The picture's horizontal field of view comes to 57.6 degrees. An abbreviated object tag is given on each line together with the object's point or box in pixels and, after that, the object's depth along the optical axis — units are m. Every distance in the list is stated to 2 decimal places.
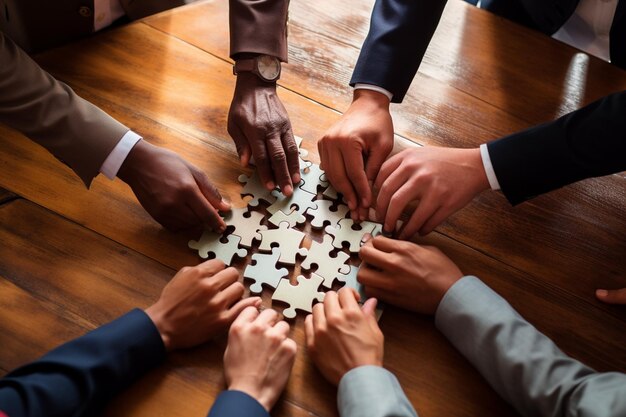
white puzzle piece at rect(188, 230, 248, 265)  1.43
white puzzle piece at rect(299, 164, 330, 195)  1.57
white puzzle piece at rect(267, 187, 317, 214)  1.53
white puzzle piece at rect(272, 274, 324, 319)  1.37
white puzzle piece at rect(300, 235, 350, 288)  1.41
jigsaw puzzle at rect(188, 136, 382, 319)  1.40
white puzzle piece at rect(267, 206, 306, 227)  1.50
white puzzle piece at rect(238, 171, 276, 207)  1.54
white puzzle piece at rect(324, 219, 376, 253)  1.47
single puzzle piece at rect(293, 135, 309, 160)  1.62
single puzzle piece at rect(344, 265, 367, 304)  1.41
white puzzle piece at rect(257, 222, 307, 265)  1.43
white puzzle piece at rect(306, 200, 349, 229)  1.50
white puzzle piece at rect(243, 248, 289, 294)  1.40
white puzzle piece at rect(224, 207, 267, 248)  1.46
